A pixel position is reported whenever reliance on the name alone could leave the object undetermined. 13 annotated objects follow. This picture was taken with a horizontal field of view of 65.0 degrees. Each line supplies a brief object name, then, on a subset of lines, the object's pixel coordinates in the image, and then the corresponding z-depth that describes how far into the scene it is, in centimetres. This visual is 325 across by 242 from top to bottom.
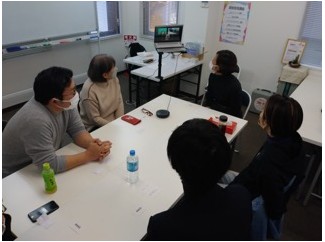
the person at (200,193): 81
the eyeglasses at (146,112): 217
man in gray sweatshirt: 138
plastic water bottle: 140
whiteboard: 322
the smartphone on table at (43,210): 119
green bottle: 129
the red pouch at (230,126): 195
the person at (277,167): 127
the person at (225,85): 227
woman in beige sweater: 206
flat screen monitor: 281
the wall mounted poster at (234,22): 350
